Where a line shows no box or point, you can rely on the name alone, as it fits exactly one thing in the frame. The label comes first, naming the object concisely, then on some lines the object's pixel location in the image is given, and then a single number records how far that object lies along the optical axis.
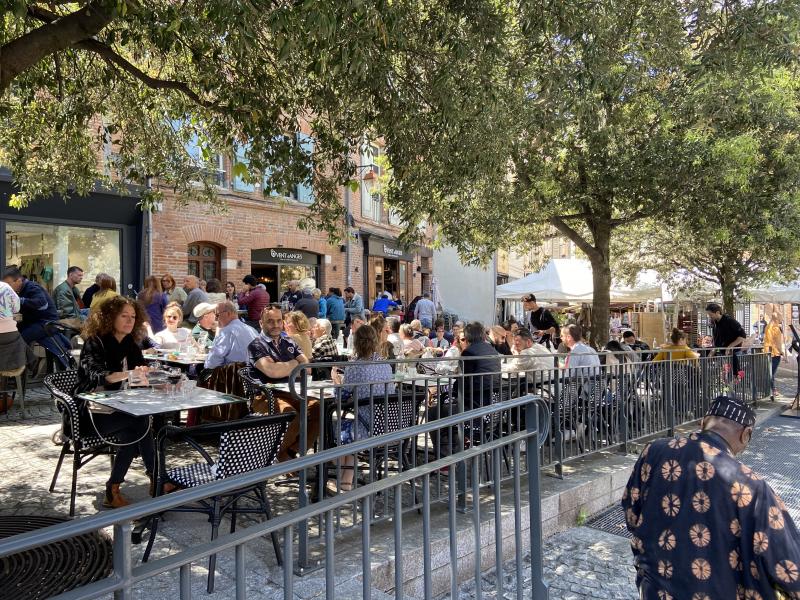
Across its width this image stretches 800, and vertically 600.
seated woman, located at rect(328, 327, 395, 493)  4.18
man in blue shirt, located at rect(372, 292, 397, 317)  16.25
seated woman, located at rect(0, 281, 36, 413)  6.85
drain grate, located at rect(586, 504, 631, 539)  5.27
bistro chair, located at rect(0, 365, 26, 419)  7.11
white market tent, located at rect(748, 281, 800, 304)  16.67
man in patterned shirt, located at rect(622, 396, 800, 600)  2.24
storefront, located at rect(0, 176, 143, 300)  12.14
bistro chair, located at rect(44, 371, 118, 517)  4.25
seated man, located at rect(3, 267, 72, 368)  7.86
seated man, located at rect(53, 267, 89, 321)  9.38
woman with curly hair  4.35
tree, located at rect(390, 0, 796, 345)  5.41
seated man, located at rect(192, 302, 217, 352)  8.09
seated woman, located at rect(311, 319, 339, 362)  6.73
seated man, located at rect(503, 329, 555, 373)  6.87
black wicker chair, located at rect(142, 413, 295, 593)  3.41
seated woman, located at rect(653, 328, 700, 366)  8.02
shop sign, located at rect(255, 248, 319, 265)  17.00
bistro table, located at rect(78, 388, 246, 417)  4.07
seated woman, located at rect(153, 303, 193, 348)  7.49
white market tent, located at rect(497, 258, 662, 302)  13.80
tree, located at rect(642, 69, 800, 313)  8.55
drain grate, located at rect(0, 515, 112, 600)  3.19
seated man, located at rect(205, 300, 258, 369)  5.92
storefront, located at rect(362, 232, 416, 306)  21.08
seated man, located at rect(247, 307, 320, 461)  5.45
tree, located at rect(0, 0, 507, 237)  4.48
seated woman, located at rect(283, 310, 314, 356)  6.54
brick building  14.56
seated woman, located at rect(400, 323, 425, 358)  8.52
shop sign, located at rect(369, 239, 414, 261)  21.11
